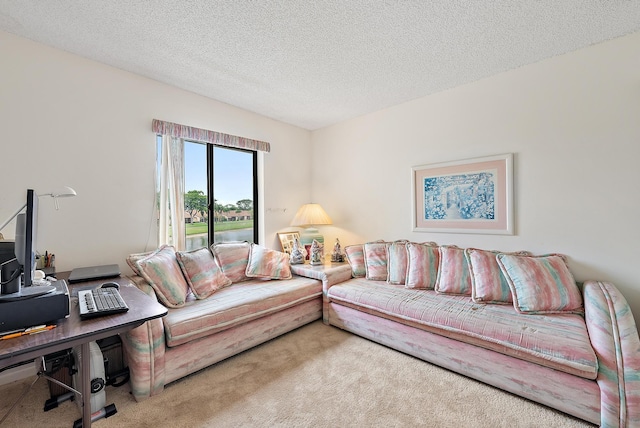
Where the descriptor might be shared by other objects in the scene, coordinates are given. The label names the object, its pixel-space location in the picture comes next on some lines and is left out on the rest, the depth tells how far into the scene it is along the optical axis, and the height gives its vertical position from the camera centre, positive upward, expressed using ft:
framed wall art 8.20 +0.56
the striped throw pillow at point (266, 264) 9.50 -1.79
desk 3.37 -1.62
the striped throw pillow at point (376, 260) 9.54 -1.67
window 9.77 +0.81
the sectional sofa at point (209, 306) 5.82 -2.45
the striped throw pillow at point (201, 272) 7.88 -1.74
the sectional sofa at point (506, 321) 4.75 -2.46
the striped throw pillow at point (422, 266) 8.53 -1.69
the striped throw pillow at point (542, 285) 6.32 -1.77
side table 9.39 -2.15
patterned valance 8.60 +2.82
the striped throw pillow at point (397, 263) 9.06 -1.71
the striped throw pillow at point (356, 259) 10.05 -1.73
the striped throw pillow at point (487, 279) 7.14 -1.81
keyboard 4.23 -1.48
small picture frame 12.12 -1.17
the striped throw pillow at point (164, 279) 6.97 -1.68
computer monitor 3.99 -0.64
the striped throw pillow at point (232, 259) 9.18 -1.53
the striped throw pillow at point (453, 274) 7.93 -1.82
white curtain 8.76 +0.69
